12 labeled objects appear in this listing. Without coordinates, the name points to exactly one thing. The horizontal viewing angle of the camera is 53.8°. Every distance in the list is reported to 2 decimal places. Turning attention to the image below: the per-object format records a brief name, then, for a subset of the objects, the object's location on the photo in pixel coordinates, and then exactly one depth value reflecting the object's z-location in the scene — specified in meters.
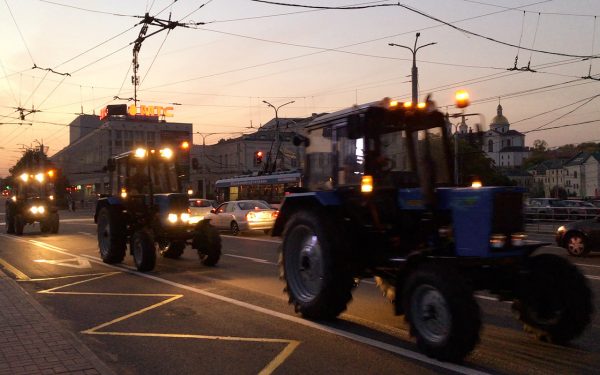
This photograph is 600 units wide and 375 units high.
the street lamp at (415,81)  27.00
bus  30.49
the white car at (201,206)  26.62
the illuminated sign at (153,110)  64.25
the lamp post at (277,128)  30.28
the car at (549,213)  27.30
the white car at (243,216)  23.45
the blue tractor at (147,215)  13.21
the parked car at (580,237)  15.31
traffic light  34.37
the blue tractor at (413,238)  5.83
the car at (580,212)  26.23
